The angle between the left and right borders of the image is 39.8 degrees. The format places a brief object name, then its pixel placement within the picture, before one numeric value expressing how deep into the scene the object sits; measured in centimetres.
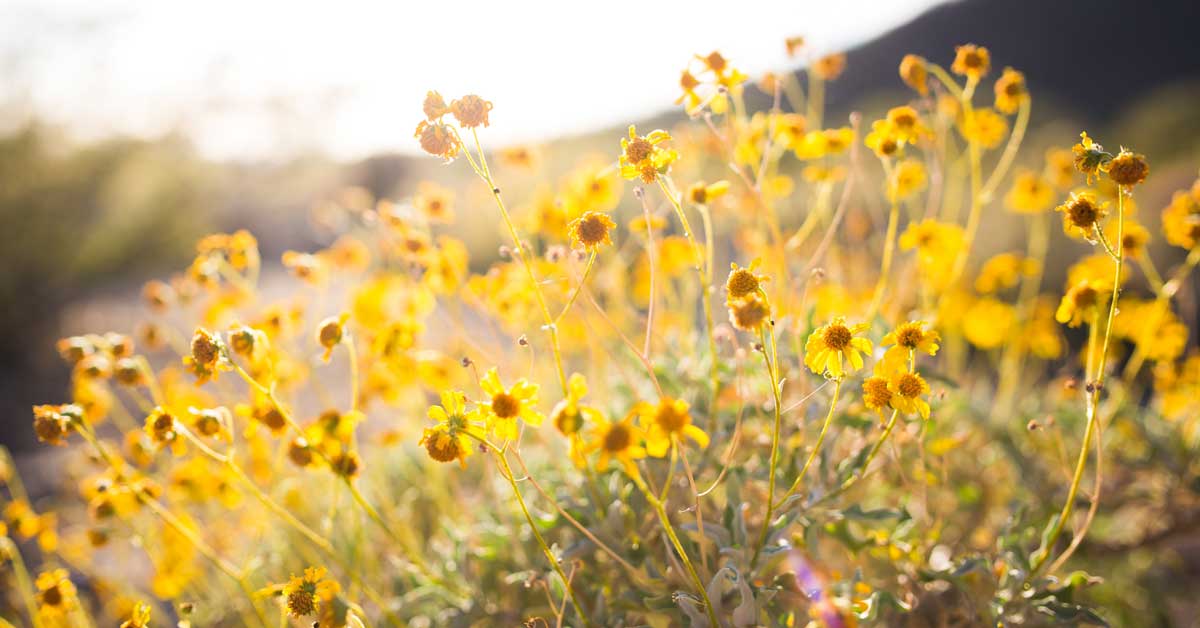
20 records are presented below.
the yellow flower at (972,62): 71
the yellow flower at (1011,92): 71
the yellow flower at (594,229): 59
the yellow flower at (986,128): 74
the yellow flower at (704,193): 68
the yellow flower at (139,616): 59
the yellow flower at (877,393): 59
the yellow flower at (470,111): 60
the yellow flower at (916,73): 73
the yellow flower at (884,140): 69
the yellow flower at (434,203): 76
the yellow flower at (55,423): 64
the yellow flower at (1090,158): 59
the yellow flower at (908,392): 58
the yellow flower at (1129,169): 58
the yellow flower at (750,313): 56
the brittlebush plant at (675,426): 60
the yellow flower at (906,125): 68
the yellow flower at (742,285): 57
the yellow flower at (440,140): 60
